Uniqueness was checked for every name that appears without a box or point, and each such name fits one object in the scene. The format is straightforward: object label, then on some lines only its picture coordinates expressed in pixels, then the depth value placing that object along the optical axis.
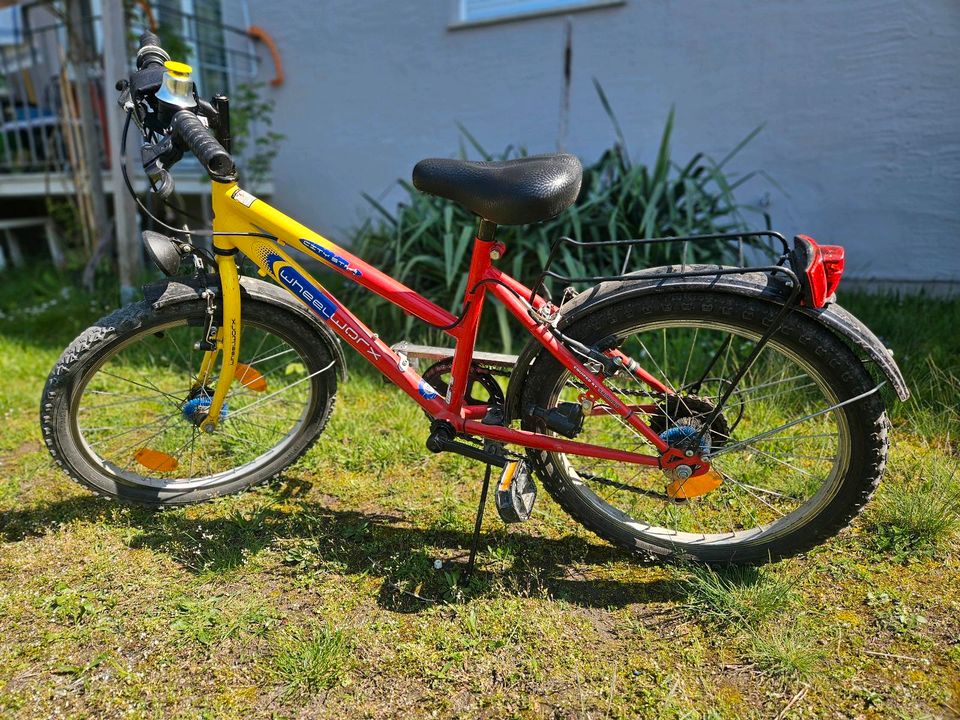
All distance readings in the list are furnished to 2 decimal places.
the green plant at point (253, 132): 5.36
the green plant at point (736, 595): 1.83
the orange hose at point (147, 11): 4.60
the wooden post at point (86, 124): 4.65
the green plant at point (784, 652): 1.66
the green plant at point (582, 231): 3.62
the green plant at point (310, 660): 1.66
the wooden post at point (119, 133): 4.20
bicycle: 1.76
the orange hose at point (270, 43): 5.61
